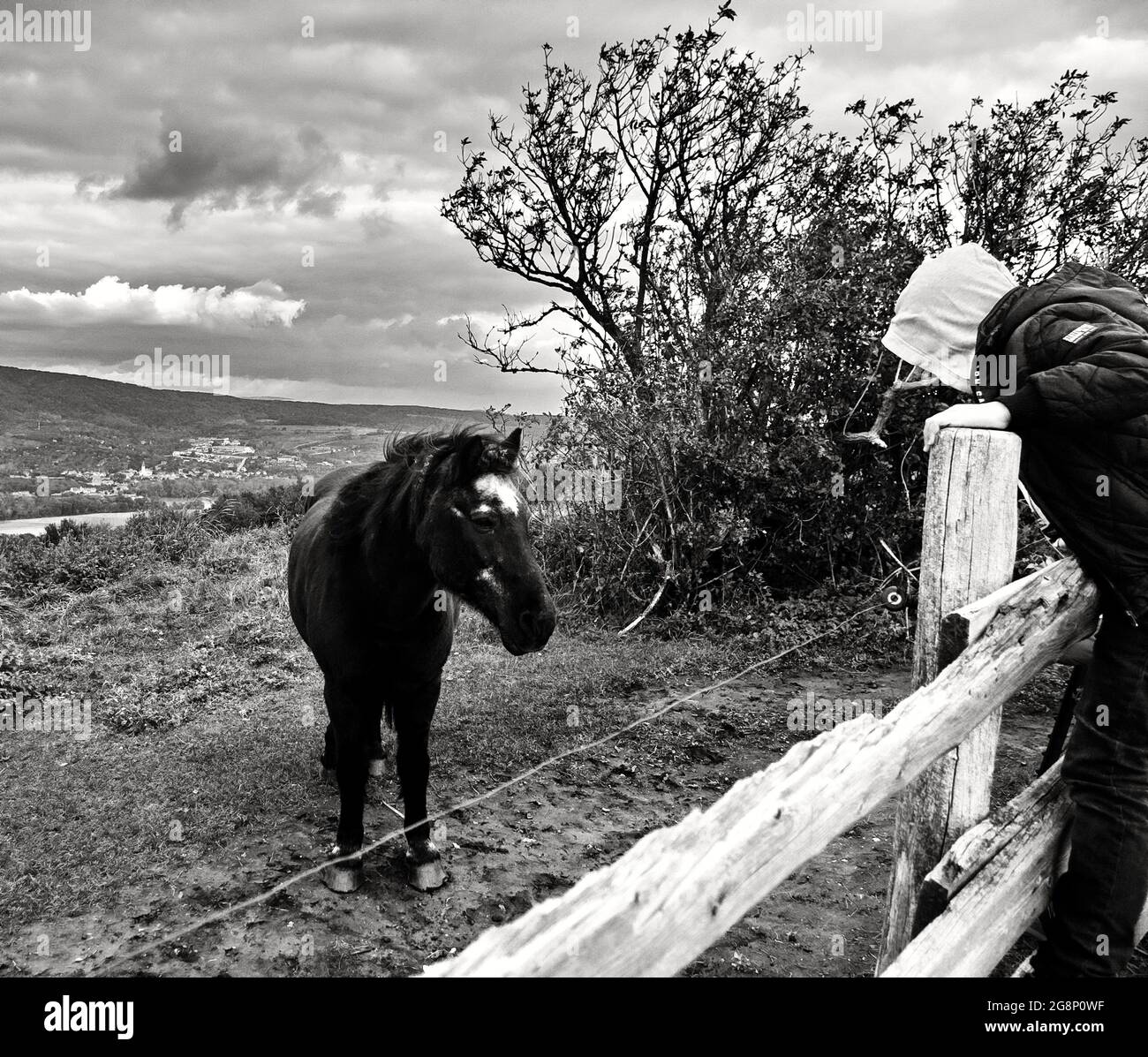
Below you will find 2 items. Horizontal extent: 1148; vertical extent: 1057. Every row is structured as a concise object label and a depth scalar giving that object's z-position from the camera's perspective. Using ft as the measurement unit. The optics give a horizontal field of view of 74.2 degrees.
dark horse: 10.46
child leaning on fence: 7.58
